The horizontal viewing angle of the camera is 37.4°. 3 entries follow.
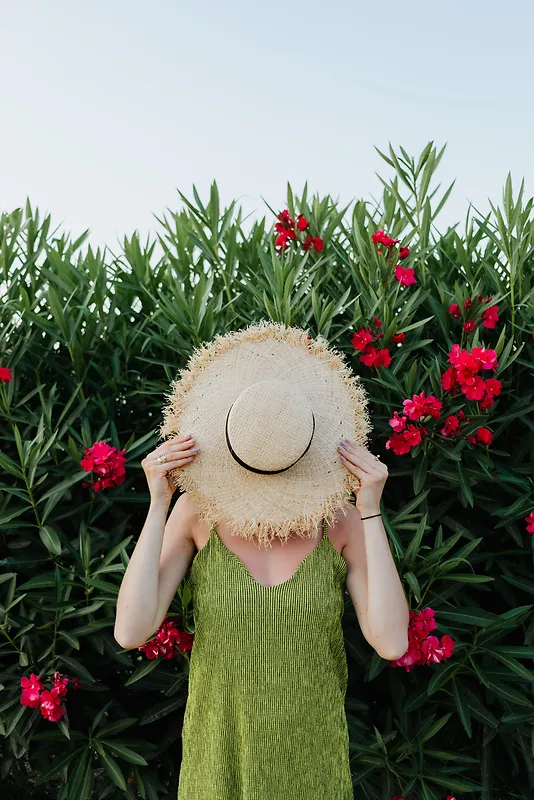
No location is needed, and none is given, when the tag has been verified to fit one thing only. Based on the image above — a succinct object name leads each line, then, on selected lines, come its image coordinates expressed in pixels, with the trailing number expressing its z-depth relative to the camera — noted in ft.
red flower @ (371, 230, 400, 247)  8.69
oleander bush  7.79
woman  4.90
